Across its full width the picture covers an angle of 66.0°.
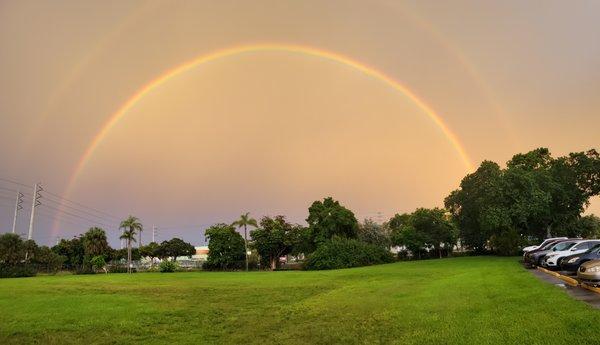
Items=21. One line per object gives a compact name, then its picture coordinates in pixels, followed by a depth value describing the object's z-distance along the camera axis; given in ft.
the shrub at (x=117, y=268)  311.06
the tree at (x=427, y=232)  272.31
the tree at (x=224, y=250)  298.15
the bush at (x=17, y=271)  250.18
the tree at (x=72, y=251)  355.56
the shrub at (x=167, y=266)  266.77
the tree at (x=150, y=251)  438.81
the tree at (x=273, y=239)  302.76
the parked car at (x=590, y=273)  56.29
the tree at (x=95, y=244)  329.72
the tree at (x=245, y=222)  311.68
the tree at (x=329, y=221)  280.31
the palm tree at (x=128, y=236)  342.03
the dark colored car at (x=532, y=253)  122.07
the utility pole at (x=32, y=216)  326.51
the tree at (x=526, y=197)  205.57
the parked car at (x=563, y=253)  99.04
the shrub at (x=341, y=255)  241.76
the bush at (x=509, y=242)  210.18
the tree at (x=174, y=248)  437.58
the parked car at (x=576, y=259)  75.88
